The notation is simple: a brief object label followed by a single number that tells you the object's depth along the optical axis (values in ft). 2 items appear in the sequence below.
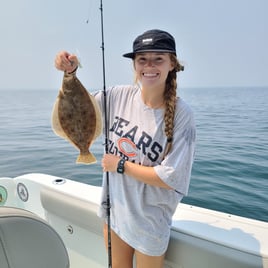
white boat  3.93
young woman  5.38
